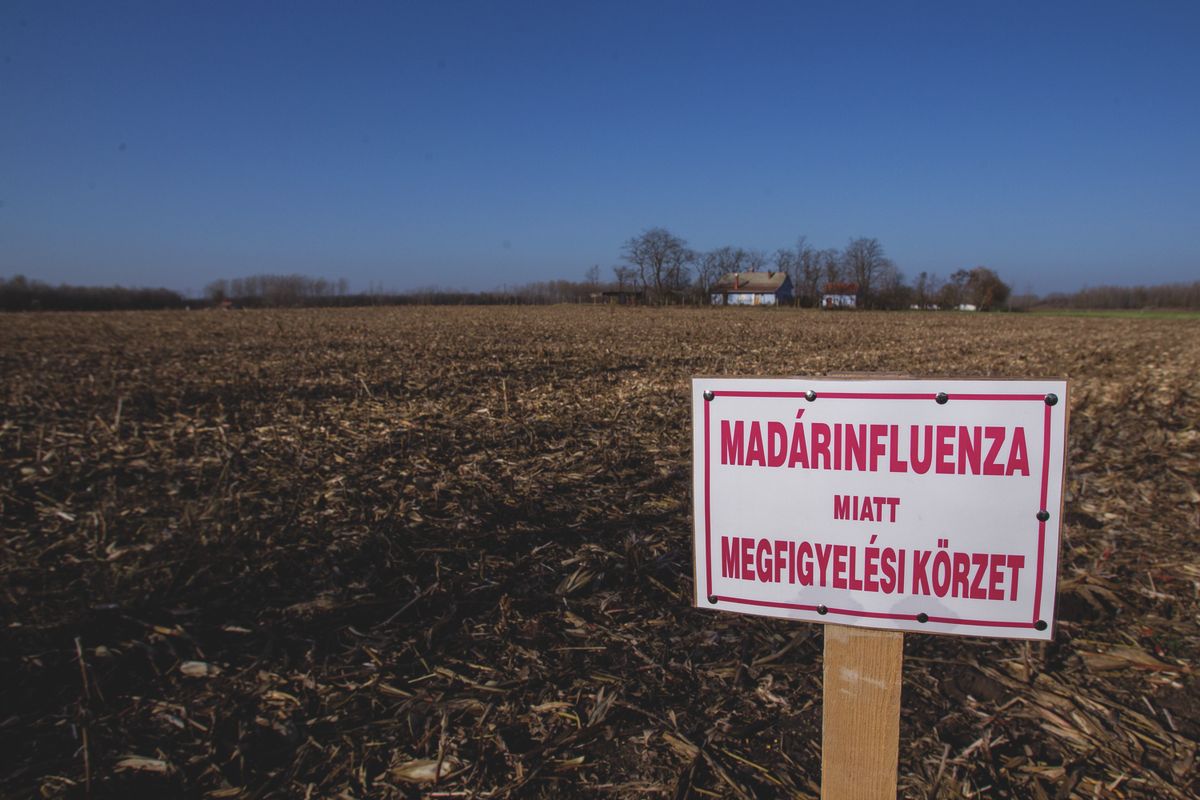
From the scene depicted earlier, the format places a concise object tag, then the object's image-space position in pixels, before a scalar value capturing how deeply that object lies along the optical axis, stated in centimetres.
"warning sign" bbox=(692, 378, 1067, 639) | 133
